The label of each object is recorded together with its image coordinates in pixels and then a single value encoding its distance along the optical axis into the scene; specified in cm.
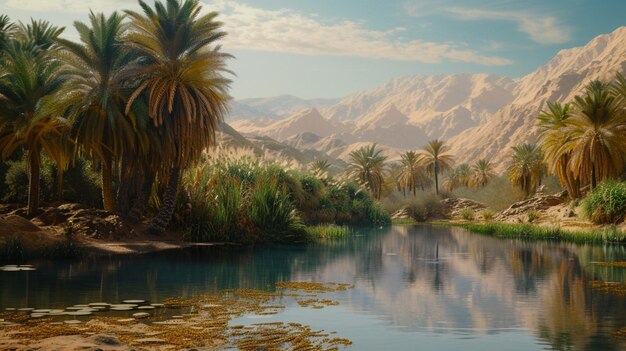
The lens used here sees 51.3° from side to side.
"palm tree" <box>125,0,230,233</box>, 2416
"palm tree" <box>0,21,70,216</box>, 2431
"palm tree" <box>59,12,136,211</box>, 2350
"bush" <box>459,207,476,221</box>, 6238
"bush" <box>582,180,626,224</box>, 3562
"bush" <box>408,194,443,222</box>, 6869
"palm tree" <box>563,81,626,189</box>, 4041
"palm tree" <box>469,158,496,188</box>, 9362
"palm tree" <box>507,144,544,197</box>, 6288
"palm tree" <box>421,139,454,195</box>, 8356
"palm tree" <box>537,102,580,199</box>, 4512
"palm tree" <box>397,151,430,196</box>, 8488
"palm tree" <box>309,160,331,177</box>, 4154
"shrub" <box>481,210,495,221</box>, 5965
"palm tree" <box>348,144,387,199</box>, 7056
